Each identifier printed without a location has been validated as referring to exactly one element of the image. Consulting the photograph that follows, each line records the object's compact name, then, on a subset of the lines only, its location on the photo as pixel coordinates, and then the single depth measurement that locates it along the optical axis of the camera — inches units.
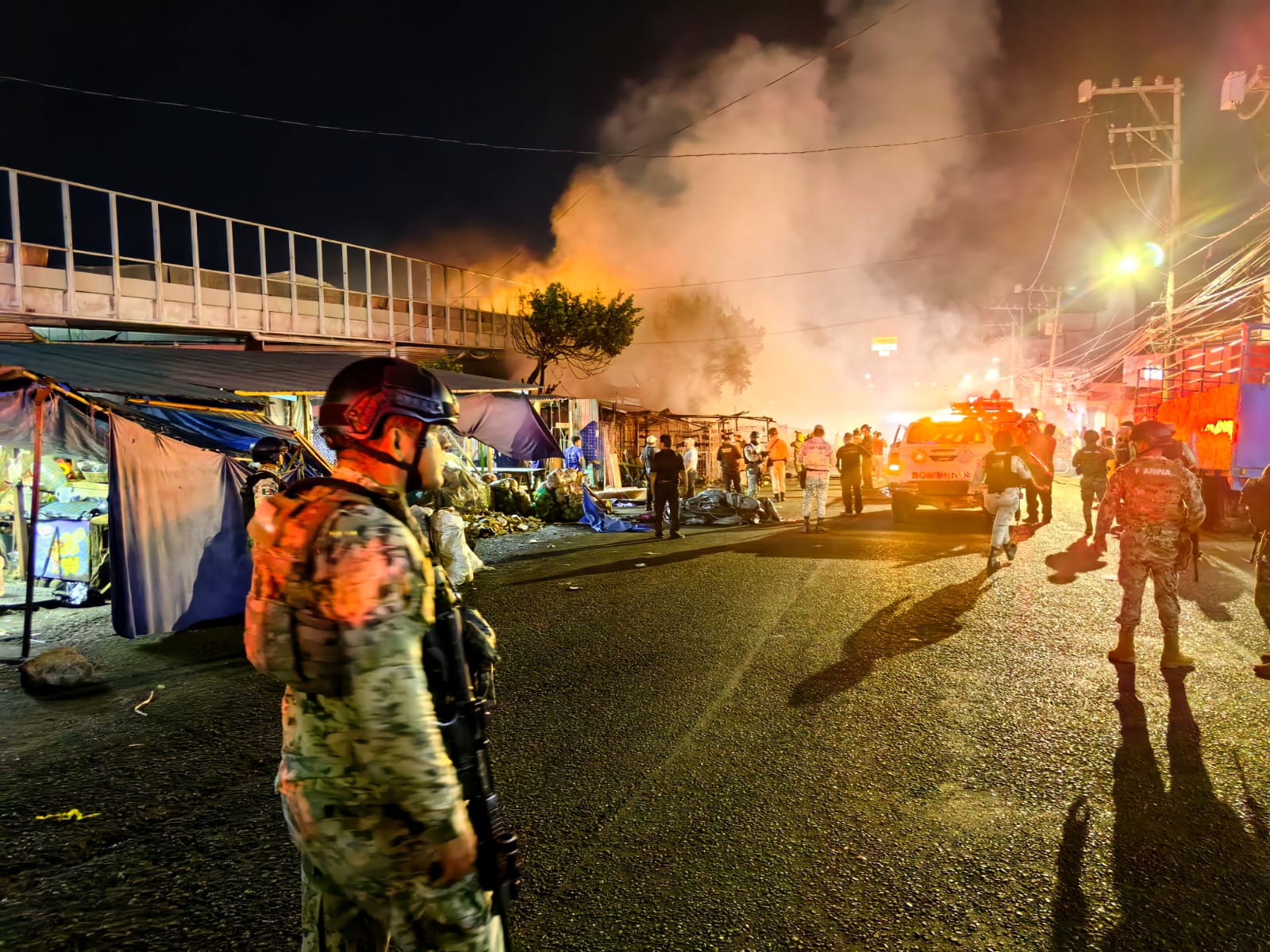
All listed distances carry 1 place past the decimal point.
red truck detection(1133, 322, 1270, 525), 466.0
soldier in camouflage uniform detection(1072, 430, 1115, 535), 498.6
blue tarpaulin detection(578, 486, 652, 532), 577.9
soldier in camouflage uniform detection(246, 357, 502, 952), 58.9
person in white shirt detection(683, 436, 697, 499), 826.2
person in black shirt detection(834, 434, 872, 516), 605.6
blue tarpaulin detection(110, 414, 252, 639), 260.1
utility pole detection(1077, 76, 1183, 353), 773.9
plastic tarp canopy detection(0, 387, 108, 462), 262.8
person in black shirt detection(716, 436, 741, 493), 764.6
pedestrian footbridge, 643.5
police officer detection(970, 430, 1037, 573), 362.9
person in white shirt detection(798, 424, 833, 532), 523.8
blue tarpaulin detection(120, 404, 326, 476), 315.9
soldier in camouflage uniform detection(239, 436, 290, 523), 293.7
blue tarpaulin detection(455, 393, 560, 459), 548.1
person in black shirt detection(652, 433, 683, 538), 485.4
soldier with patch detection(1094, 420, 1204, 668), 214.4
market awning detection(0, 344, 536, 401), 275.4
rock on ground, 213.0
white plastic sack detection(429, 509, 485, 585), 331.0
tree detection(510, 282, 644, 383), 1031.0
